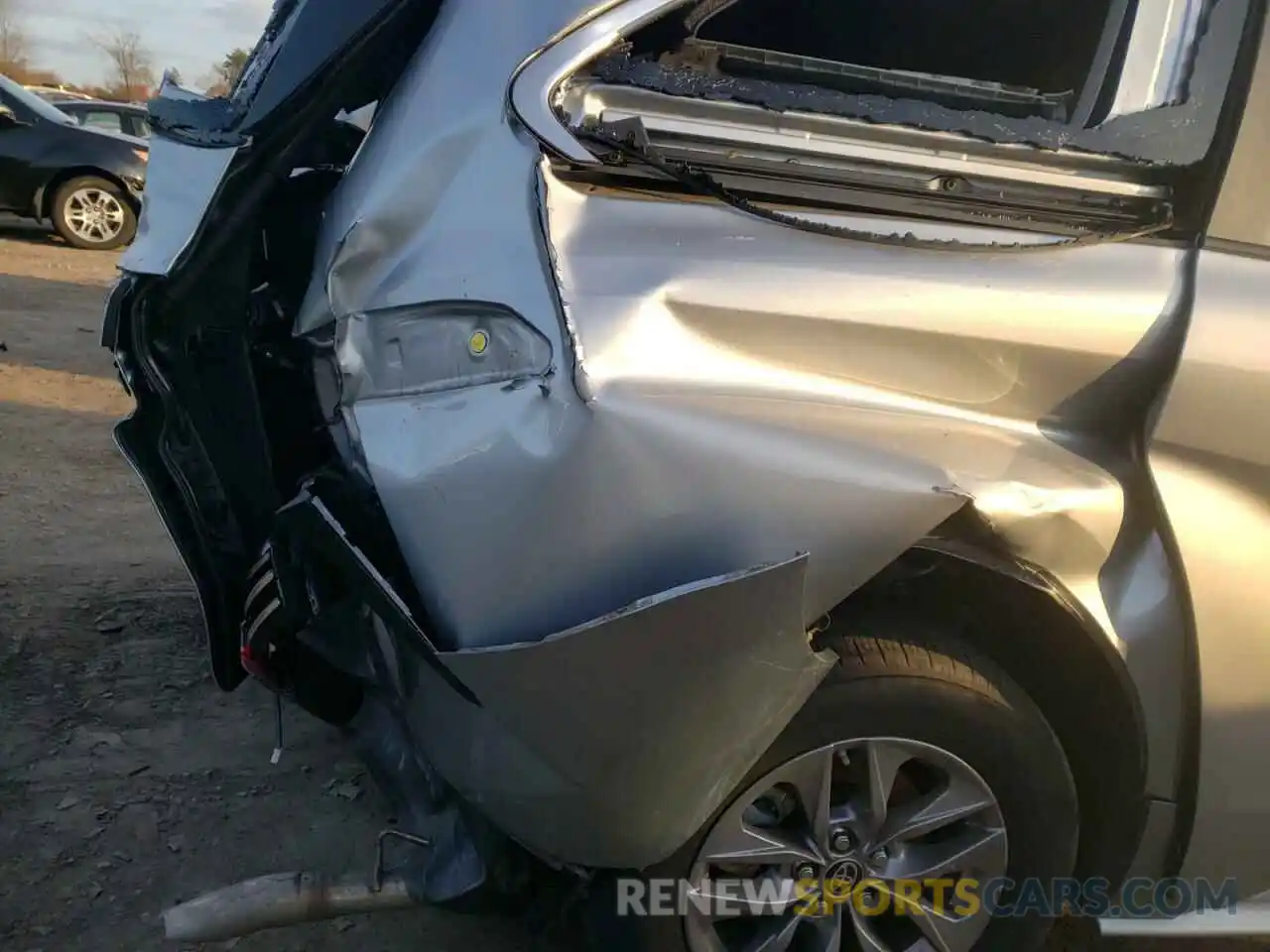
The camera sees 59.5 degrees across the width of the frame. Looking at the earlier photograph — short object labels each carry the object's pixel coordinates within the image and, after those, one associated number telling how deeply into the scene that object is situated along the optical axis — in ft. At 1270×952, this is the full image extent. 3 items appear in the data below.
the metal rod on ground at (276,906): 6.91
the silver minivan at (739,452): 5.70
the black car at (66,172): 36.01
